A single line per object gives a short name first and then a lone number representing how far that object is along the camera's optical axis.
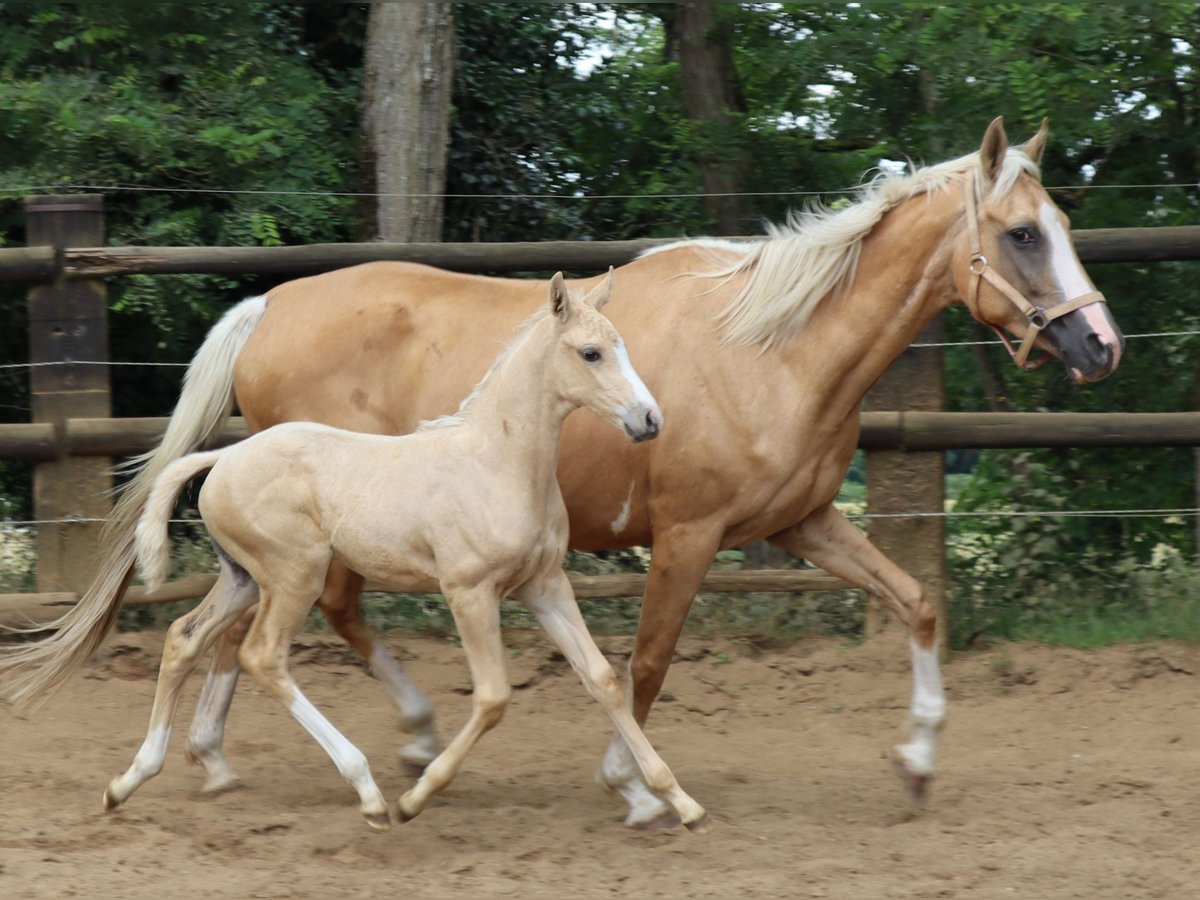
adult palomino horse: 8.06
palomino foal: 7.50
